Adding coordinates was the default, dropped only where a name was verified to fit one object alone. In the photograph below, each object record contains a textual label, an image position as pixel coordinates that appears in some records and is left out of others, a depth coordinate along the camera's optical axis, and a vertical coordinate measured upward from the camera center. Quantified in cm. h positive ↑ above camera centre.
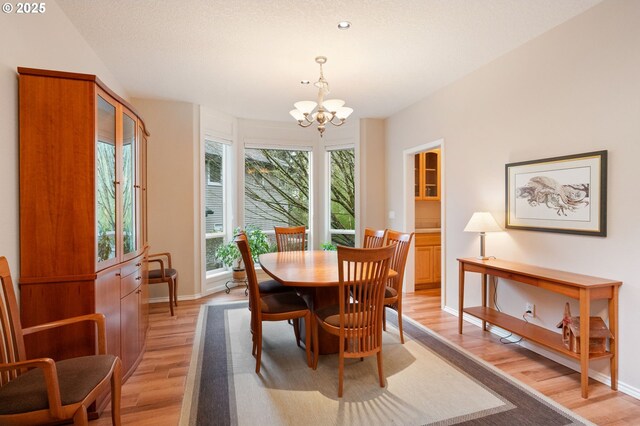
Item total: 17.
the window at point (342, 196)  578 +25
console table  224 -60
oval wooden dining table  243 -51
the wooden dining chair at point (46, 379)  139 -80
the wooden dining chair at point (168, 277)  385 -76
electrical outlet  296 -89
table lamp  321 -14
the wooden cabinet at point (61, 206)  196 +3
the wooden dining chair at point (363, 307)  215 -67
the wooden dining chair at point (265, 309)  257 -78
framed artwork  245 +13
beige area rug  203 -125
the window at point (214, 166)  507 +69
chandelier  301 +94
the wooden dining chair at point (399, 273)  302 -58
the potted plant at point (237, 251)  501 -60
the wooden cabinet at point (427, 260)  514 -77
